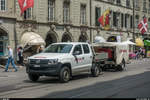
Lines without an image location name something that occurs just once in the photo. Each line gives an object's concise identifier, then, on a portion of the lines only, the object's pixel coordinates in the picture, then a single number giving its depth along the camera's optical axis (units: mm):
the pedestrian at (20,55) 24422
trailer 18969
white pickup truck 12278
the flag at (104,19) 33569
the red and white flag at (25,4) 23547
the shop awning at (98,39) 36094
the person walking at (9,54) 19188
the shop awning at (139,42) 45578
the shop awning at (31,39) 25312
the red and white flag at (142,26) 40984
